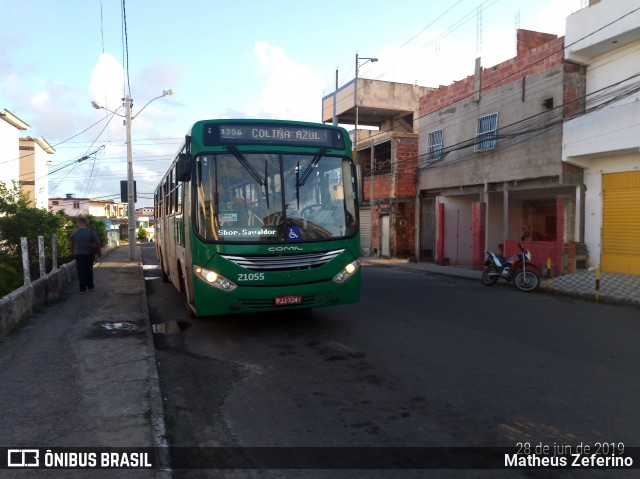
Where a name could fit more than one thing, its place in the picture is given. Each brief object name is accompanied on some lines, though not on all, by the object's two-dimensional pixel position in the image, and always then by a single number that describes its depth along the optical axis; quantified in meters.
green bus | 7.21
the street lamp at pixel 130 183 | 24.53
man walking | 11.77
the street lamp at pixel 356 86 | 30.86
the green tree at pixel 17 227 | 13.37
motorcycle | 14.04
